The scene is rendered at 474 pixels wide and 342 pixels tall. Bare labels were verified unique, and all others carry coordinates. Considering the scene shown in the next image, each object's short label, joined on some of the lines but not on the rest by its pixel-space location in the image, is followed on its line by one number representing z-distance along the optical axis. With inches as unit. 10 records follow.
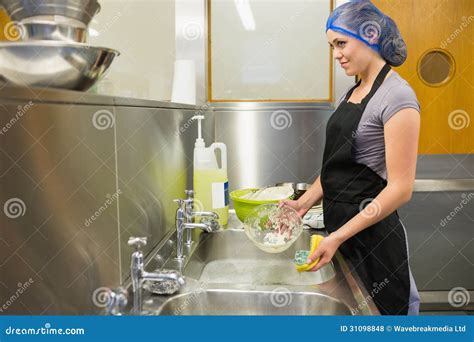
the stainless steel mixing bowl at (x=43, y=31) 28.0
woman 55.8
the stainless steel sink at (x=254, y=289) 41.3
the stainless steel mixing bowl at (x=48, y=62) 24.7
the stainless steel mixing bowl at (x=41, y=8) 29.0
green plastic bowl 65.8
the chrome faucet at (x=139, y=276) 34.3
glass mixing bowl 55.6
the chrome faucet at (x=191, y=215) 57.3
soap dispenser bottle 66.2
